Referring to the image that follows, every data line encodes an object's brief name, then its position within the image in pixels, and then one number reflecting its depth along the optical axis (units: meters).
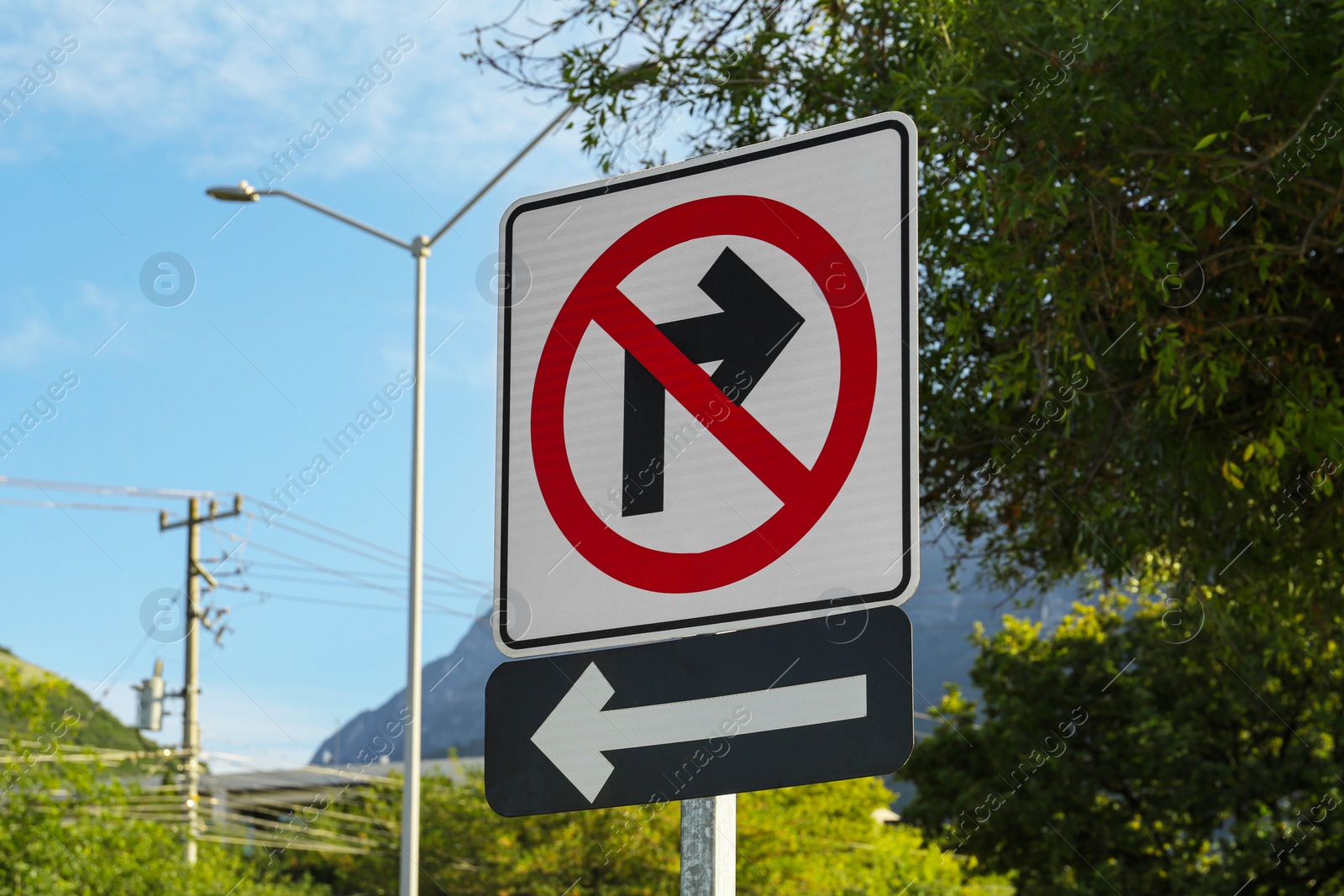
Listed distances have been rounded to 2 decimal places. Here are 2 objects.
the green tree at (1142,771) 17.31
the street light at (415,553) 10.73
